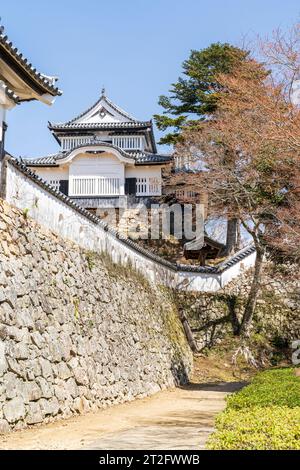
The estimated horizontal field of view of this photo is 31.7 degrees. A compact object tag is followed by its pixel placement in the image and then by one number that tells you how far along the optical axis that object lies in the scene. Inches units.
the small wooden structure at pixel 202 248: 989.1
